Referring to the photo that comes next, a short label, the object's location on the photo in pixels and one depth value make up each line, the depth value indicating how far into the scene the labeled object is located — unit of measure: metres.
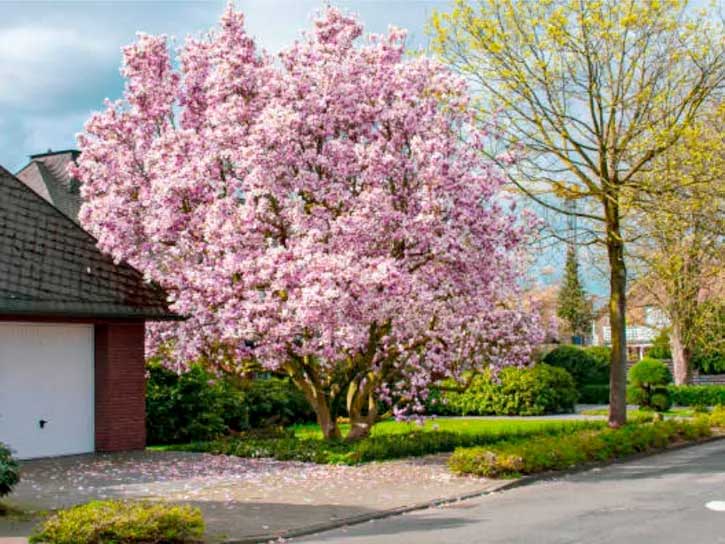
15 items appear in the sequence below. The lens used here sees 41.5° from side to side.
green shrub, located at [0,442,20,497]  12.47
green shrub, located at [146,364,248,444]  23.78
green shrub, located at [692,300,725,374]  37.53
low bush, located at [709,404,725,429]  26.97
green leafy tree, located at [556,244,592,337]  75.50
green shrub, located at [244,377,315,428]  27.73
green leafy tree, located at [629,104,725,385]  21.78
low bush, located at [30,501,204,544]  10.45
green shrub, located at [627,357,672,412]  34.62
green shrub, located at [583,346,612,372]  42.19
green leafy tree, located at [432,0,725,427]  21.94
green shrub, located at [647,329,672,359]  51.56
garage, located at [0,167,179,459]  18.98
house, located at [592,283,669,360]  41.03
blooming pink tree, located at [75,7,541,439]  17.86
